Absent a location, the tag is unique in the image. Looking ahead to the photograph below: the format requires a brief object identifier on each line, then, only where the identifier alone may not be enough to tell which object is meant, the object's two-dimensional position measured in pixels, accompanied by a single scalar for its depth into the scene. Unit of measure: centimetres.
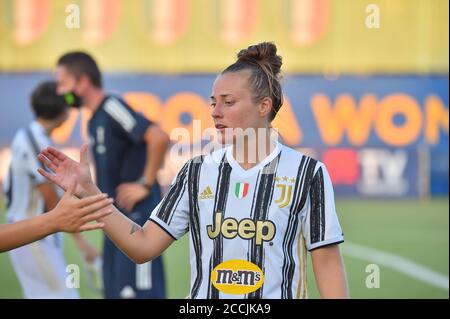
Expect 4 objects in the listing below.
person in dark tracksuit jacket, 1384
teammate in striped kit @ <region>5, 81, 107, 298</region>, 1330
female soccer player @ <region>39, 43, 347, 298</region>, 743
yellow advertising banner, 3597
